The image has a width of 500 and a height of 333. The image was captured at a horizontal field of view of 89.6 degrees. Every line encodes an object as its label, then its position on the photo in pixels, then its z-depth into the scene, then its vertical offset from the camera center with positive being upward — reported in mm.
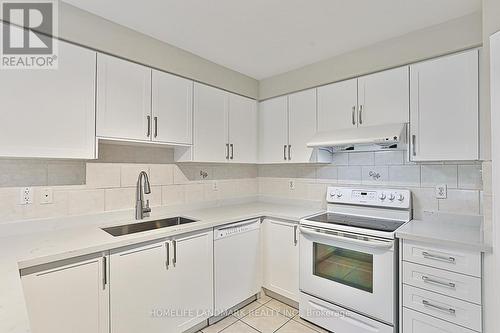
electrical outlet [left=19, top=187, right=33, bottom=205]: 1706 -189
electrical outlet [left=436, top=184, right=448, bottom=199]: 2066 -190
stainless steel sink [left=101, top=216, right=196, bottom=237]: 1981 -495
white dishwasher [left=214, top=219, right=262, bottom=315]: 2215 -893
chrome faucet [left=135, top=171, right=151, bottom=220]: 2146 -254
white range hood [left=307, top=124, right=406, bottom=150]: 1946 +263
